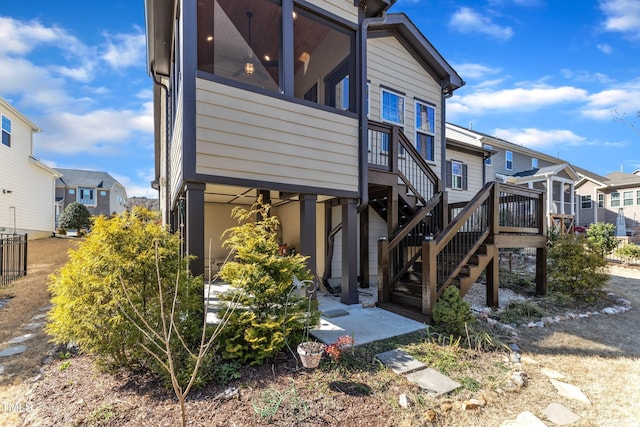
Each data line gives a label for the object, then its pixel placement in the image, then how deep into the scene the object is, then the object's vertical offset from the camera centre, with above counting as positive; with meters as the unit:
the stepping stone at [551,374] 3.57 -1.82
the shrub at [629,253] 12.44 -1.45
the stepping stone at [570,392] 3.17 -1.82
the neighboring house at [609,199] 22.50 +1.33
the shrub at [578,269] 6.83 -1.17
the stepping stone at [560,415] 2.79 -1.81
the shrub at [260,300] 3.40 -0.96
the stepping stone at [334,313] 5.25 -1.64
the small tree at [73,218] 24.12 -0.16
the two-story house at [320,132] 4.46 +1.46
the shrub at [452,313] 4.57 -1.42
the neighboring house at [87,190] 32.97 +2.77
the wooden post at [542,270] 7.21 -1.24
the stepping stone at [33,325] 4.88 -1.72
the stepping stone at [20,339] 4.26 -1.70
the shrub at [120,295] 3.04 -0.80
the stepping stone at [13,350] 3.86 -1.69
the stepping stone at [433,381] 3.11 -1.71
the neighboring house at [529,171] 17.73 +2.67
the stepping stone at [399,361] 3.48 -1.68
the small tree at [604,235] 13.27 -0.84
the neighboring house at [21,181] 14.35 +1.82
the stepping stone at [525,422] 2.72 -1.80
